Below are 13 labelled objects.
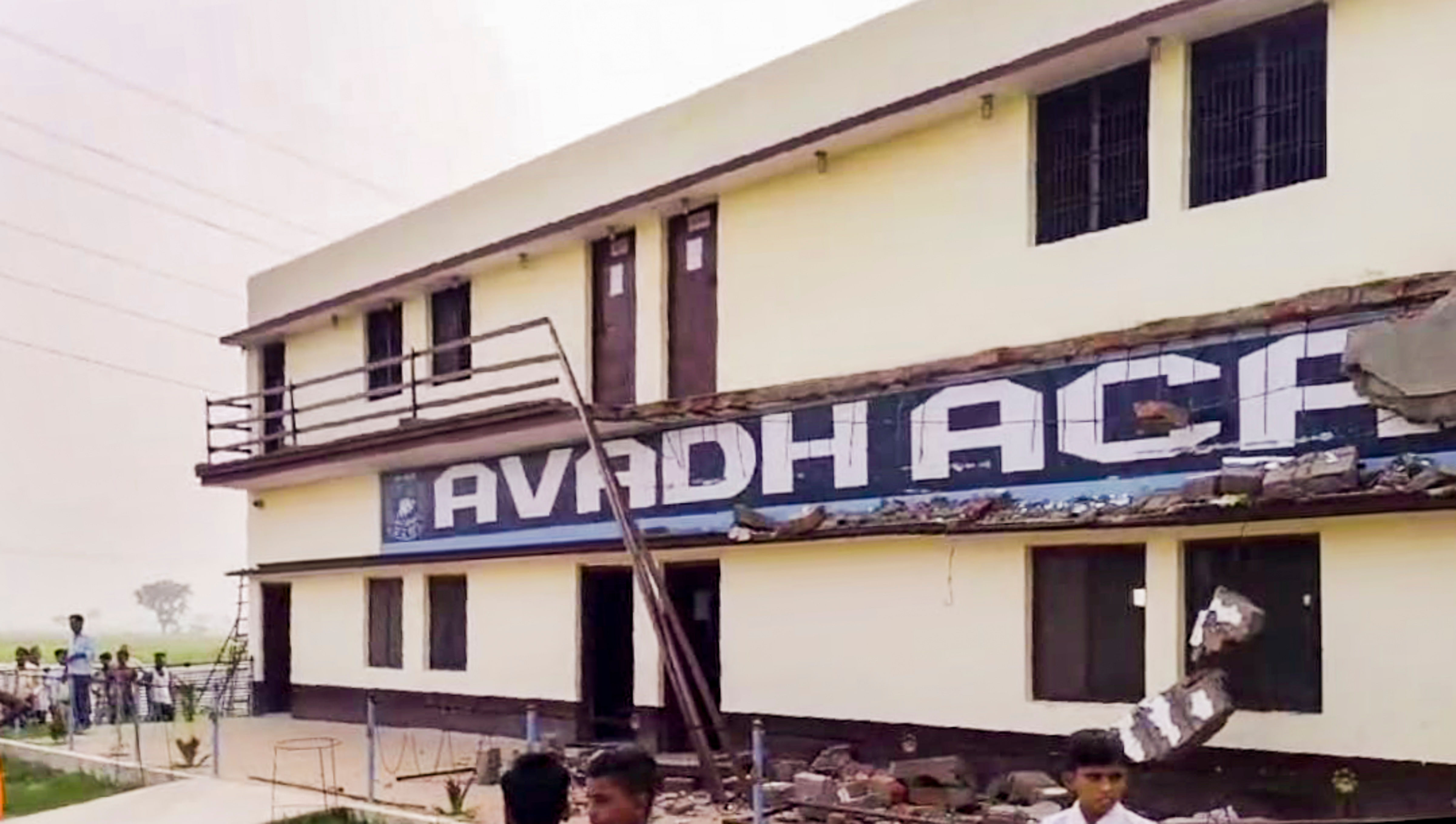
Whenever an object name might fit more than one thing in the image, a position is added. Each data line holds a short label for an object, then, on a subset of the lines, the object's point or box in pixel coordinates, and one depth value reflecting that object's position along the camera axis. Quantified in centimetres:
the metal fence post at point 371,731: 1191
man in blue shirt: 1942
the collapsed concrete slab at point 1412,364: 796
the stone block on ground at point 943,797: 1012
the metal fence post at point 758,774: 919
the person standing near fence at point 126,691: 1931
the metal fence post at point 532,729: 1105
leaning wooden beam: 1120
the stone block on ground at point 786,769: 1151
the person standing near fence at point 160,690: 2131
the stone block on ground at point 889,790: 1016
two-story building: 861
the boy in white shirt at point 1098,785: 486
